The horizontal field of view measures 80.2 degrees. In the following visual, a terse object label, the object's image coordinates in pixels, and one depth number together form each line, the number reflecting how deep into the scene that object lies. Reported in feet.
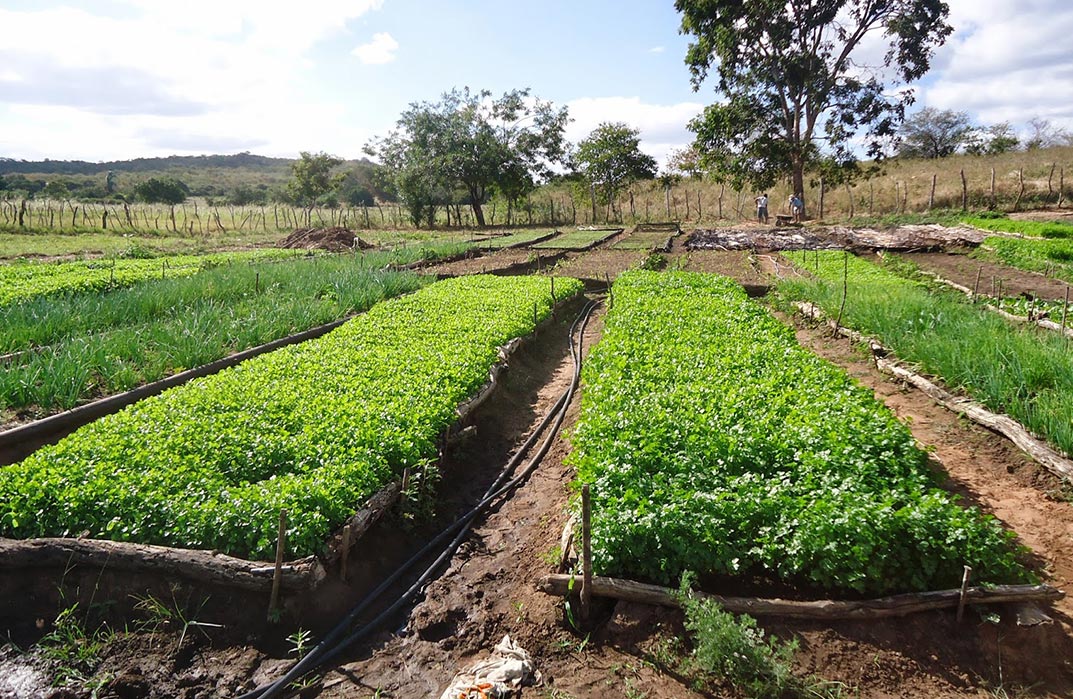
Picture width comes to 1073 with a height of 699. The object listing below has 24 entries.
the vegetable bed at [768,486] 12.34
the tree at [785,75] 98.94
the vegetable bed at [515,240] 80.89
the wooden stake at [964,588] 11.65
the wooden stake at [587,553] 12.53
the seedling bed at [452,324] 14.64
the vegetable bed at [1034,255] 48.55
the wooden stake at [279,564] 13.12
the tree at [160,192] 188.44
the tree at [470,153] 131.34
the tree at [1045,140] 153.99
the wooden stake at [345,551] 14.53
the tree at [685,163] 146.76
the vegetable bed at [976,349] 19.70
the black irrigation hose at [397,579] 12.36
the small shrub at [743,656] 10.69
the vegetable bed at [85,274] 39.63
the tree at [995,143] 153.44
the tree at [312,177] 177.47
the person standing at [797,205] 102.89
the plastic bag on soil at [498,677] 11.11
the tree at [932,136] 161.38
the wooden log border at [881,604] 12.01
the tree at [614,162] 137.49
